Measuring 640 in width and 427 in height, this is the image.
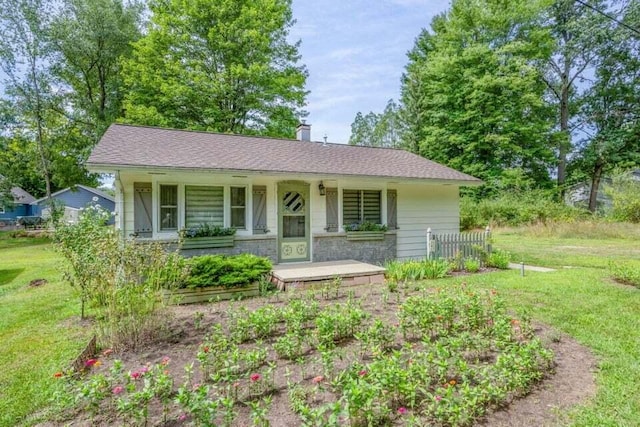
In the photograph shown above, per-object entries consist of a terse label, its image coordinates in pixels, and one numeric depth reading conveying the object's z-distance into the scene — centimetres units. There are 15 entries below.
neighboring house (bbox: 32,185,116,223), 3168
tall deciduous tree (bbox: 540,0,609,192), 1991
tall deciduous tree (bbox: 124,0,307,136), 1641
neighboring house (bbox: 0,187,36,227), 3438
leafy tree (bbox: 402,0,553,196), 1969
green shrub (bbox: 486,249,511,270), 831
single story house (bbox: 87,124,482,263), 690
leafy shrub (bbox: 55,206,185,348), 384
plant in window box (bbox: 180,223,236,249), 706
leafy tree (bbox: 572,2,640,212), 2030
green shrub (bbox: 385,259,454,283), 713
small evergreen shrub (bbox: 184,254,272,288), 582
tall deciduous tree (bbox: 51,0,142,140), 1677
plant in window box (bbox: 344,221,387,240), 872
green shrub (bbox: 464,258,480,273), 799
